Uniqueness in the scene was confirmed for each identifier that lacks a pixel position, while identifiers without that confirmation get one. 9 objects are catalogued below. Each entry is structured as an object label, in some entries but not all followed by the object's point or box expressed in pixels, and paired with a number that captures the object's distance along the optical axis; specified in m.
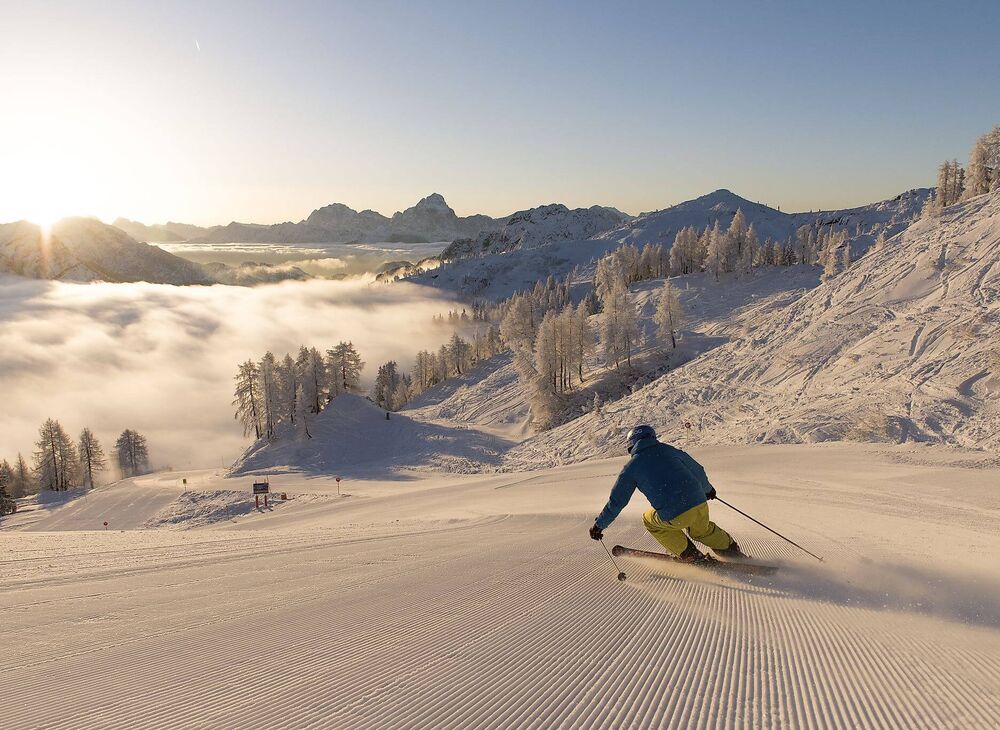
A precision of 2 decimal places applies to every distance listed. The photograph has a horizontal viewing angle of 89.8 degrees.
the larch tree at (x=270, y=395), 58.62
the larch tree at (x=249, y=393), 61.68
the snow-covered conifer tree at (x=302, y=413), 58.91
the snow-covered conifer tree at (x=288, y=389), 58.97
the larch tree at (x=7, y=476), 51.34
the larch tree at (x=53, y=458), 64.38
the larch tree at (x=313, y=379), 62.53
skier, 7.06
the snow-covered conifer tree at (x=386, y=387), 101.12
